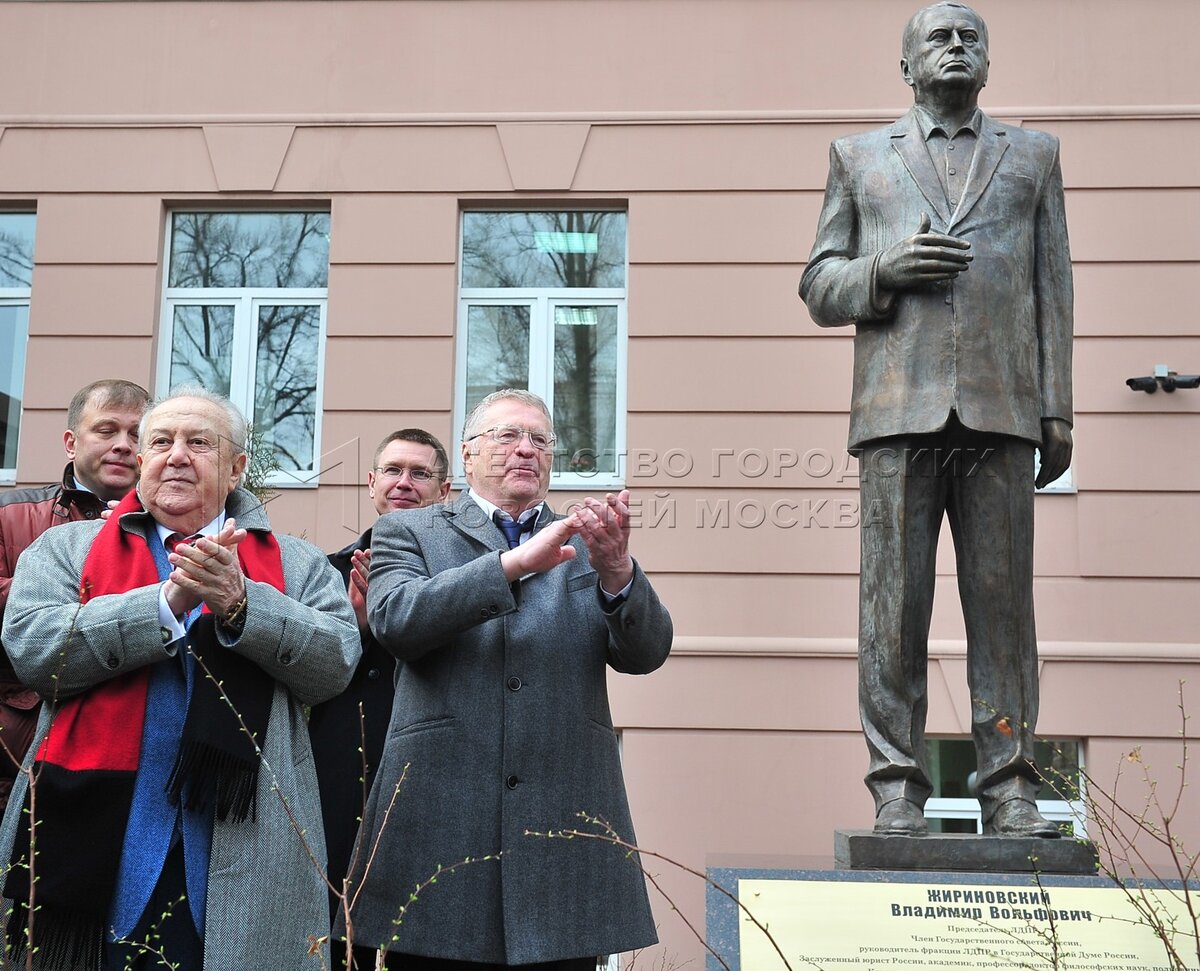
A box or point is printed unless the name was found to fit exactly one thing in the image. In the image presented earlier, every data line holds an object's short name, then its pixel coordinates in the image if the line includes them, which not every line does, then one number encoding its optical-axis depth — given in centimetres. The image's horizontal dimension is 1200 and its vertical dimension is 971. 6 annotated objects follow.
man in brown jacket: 341
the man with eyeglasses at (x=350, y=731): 345
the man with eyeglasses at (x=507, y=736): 284
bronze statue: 348
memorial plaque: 272
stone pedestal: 313
